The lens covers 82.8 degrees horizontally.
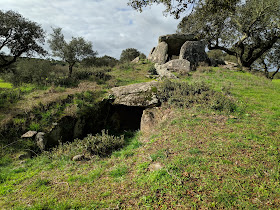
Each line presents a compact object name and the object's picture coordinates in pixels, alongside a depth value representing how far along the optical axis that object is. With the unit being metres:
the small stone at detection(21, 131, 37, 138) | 8.65
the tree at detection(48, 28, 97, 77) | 19.44
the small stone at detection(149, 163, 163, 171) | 5.44
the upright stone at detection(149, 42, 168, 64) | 23.28
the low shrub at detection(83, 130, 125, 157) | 7.69
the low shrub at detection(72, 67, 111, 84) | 17.93
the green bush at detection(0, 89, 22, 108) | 11.32
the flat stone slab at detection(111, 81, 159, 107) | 11.65
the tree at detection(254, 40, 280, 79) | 32.11
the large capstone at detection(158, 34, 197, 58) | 23.17
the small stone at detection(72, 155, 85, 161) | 7.17
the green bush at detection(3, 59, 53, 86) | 15.97
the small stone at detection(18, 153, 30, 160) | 7.75
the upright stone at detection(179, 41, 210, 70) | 20.59
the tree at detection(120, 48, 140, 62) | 38.41
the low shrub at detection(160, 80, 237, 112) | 9.91
